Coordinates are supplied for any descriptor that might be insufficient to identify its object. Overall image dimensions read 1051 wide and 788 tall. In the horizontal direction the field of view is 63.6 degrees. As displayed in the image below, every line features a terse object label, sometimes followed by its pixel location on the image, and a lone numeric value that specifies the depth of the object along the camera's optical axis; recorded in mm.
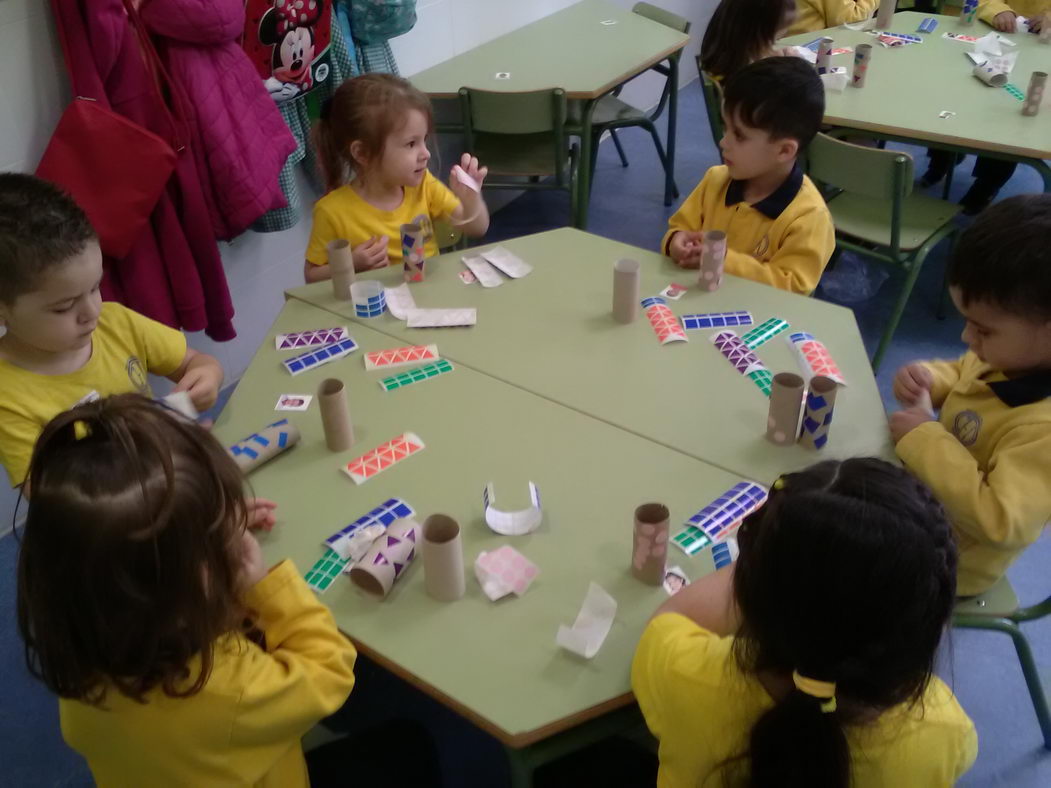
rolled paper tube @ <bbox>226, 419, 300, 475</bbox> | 1562
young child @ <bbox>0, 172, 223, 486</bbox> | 1565
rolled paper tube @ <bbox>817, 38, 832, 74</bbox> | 3342
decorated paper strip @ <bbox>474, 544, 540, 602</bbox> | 1322
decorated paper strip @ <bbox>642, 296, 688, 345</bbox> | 1916
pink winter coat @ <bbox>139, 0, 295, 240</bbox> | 2312
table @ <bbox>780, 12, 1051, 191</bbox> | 2914
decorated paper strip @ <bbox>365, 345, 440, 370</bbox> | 1857
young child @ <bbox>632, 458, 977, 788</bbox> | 925
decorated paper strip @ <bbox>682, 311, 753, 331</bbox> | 1967
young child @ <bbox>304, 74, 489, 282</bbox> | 2312
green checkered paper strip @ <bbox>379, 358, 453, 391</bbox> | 1798
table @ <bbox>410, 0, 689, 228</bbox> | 3434
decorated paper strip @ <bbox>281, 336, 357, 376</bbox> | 1854
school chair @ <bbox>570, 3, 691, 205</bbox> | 3730
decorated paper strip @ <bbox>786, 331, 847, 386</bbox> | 1783
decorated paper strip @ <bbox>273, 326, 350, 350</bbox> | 1929
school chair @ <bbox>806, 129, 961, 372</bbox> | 2676
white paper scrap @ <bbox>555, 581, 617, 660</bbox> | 1229
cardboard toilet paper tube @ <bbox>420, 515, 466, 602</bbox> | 1252
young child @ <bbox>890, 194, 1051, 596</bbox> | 1416
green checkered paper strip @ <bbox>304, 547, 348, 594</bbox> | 1349
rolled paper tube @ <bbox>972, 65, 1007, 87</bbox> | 3299
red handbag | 2197
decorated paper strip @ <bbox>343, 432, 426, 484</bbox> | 1559
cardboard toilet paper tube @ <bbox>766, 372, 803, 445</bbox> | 1542
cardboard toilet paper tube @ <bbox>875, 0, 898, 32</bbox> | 3883
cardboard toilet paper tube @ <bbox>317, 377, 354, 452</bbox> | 1542
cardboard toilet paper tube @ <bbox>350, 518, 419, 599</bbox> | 1303
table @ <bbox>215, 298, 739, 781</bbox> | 1201
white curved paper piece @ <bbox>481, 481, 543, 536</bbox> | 1426
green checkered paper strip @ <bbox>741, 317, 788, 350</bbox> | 1898
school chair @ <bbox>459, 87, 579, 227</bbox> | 3137
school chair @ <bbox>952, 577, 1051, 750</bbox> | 1652
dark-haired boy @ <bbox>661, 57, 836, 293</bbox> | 2223
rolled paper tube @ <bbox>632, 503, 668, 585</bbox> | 1261
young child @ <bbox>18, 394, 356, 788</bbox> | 954
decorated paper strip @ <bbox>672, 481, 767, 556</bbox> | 1404
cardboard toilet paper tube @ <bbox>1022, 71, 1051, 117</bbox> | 2961
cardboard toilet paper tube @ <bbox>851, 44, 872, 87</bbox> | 3294
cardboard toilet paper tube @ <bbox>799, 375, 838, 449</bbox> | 1516
